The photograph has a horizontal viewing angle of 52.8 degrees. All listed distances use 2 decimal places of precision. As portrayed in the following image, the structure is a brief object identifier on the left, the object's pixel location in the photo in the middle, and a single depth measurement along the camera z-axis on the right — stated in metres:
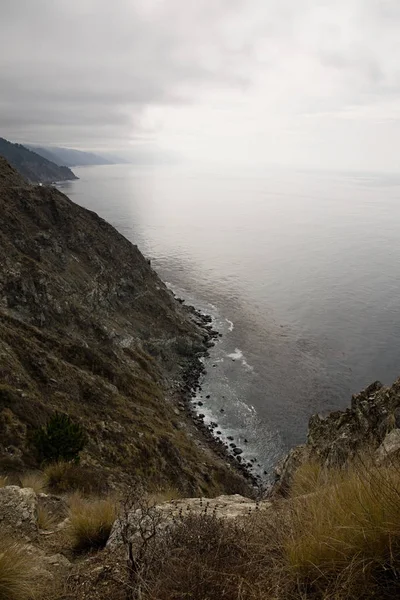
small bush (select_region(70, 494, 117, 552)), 6.79
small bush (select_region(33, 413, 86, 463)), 17.89
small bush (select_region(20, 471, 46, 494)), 12.29
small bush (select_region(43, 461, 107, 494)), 13.68
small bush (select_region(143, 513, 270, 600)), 3.59
